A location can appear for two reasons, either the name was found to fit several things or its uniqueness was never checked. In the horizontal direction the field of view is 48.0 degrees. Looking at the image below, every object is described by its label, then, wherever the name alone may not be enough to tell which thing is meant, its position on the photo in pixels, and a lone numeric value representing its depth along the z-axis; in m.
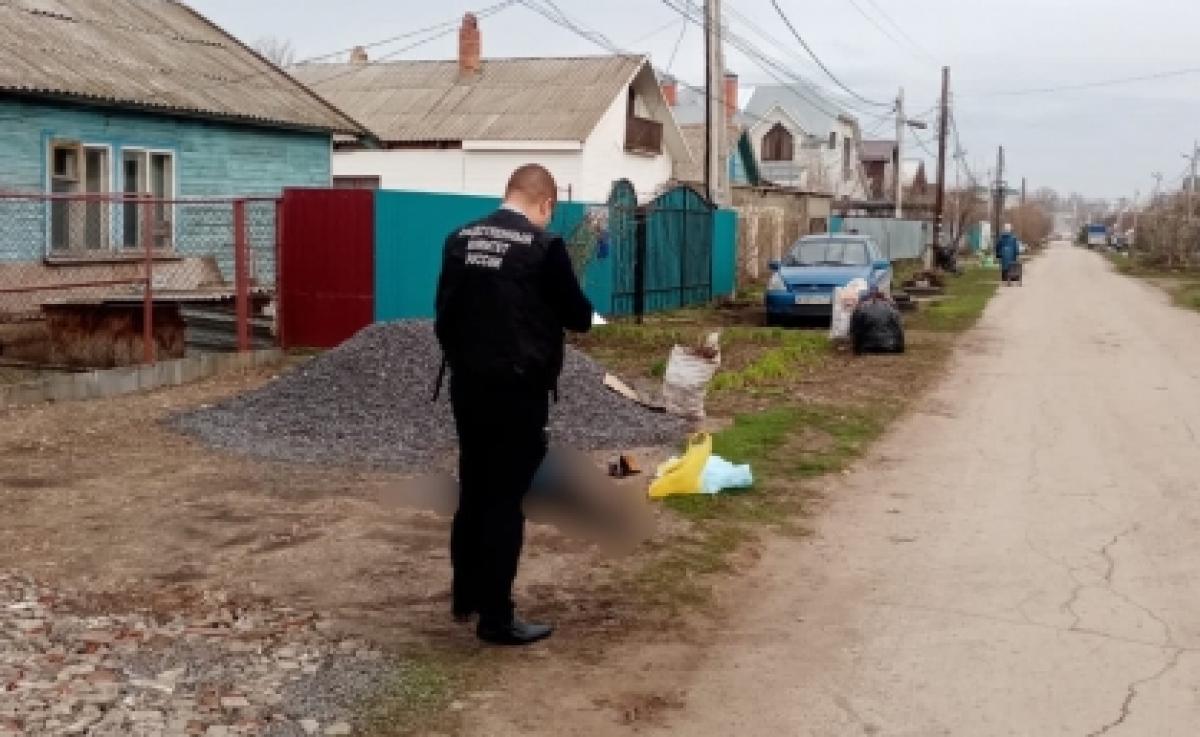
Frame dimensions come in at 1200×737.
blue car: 21.00
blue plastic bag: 8.14
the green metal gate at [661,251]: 20.91
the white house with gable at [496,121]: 32.03
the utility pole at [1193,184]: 73.71
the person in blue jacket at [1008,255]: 40.00
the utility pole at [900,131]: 50.50
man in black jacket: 5.09
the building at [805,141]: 70.31
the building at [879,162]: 93.50
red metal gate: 14.48
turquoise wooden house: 15.61
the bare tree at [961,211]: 60.49
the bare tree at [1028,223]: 118.44
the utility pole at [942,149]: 46.38
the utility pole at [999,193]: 94.50
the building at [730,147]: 40.66
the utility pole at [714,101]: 24.14
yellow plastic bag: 7.96
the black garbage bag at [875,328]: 16.94
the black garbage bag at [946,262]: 48.72
